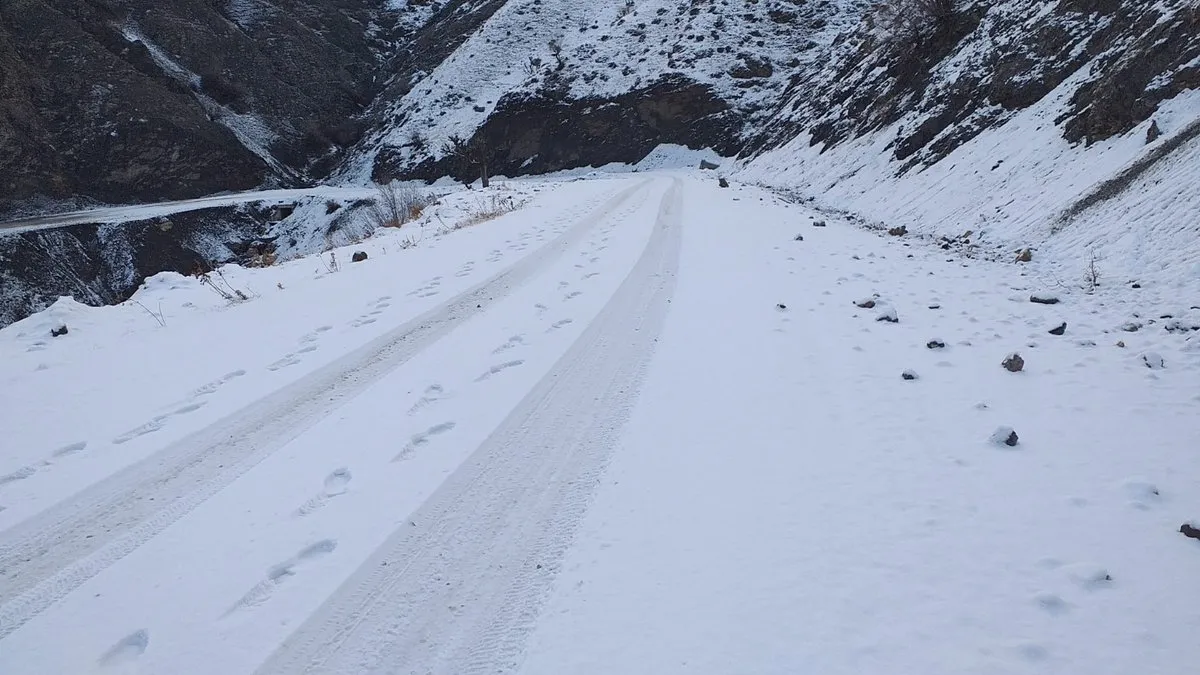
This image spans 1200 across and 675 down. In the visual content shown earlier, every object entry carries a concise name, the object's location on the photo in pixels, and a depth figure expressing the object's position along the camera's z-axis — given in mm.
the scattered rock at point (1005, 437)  3357
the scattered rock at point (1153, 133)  8234
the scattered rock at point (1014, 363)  4301
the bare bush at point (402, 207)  18236
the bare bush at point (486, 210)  13826
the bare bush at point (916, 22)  19391
